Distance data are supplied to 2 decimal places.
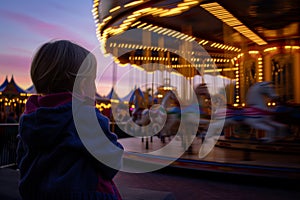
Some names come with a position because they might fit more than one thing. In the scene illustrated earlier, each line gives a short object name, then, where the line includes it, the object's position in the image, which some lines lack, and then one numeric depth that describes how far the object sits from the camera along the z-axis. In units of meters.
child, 0.97
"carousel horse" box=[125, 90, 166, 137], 7.70
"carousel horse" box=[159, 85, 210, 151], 6.41
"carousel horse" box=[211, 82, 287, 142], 5.54
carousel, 5.69
